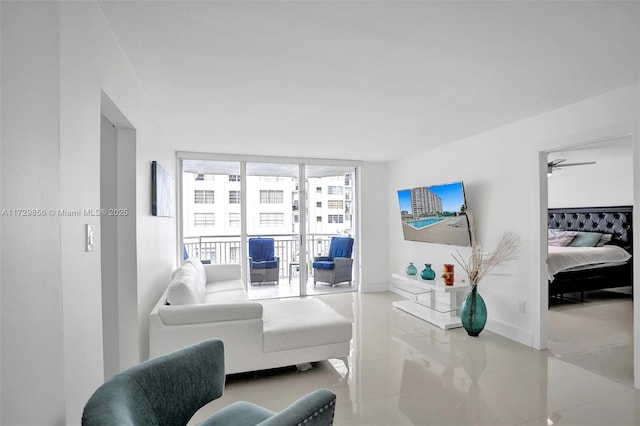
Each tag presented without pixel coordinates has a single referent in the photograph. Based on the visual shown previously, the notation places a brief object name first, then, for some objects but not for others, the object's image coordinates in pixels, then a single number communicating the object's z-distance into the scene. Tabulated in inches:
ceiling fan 190.7
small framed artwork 118.0
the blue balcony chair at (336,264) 239.0
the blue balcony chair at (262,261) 224.1
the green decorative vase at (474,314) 151.5
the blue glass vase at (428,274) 186.4
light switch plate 57.9
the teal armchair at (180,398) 41.0
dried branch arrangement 149.3
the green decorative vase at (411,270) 201.8
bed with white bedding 203.2
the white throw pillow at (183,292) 112.3
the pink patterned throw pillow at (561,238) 241.3
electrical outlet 144.3
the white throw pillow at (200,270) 160.5
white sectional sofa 106.8
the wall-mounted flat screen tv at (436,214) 171.9
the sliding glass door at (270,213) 217.0
